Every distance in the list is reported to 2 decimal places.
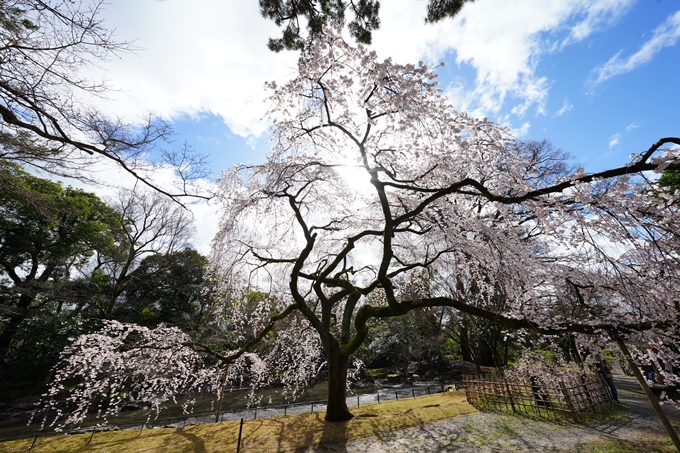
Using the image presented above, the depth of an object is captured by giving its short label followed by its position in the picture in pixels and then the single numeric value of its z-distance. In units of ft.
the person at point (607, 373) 29.03
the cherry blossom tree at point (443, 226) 12.85
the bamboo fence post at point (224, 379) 31.35
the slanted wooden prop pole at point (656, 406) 14.85
